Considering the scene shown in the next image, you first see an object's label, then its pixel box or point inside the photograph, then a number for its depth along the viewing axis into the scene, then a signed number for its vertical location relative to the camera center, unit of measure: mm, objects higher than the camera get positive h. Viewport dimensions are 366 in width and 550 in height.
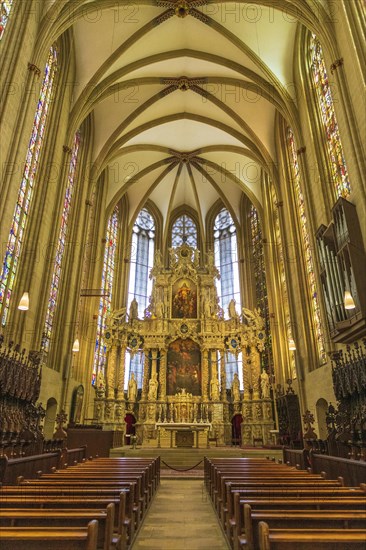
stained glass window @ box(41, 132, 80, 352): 16391 +7999
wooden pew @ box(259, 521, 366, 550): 2424 -581
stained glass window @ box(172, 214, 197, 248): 30531 +15411
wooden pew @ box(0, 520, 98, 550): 2443 -577
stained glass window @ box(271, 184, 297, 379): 19472 +8309
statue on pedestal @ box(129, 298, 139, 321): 23391 +7281
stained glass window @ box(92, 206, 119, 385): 22472 +9239
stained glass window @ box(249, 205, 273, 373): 22992 +9958
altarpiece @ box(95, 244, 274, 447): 20188 +4098
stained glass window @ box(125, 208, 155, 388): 28312 +12738
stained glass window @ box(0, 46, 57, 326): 12469 +8194
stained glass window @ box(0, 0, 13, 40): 11166 +11476
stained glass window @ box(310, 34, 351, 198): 13461 +11036
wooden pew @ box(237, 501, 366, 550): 2967 -568
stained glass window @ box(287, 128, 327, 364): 15453 +7539
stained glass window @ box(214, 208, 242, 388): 27875 +12567
